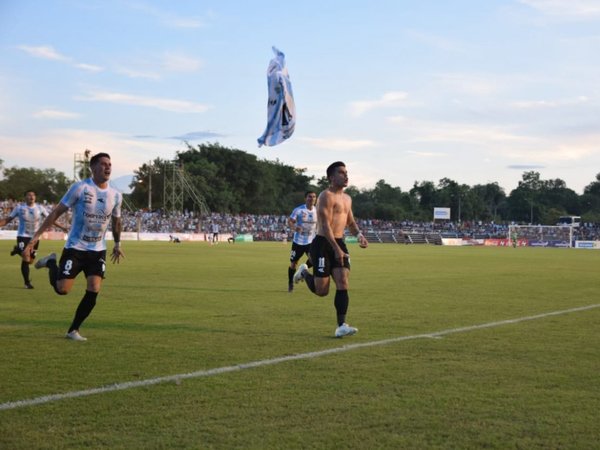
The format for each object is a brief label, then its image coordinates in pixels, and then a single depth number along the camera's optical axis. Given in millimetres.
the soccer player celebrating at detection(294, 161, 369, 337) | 9570
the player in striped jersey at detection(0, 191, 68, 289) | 15992
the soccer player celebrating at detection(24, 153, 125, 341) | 8695
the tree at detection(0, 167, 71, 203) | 112375
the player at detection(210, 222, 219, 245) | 62628
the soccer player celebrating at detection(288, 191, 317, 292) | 16844
